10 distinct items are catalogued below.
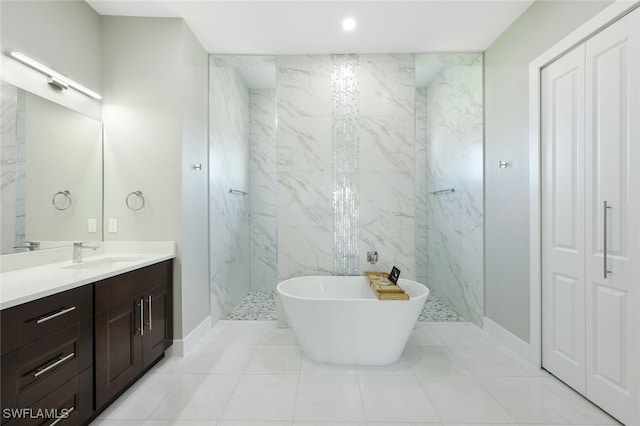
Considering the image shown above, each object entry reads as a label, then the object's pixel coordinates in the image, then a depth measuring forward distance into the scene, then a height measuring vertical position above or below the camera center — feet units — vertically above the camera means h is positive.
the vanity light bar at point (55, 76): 6.44 +3.20
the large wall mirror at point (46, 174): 6.27 +0.95
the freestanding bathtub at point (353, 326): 7.64 -2.77
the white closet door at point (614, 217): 5.61 -0.02
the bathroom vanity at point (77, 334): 4.30 -2.06
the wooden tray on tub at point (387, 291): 7.69 -1.93
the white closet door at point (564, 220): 6.79 -0.09
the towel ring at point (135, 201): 8.59 +0.40
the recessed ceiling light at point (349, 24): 8.87 +5.52
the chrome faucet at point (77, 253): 7.22 -0.86
